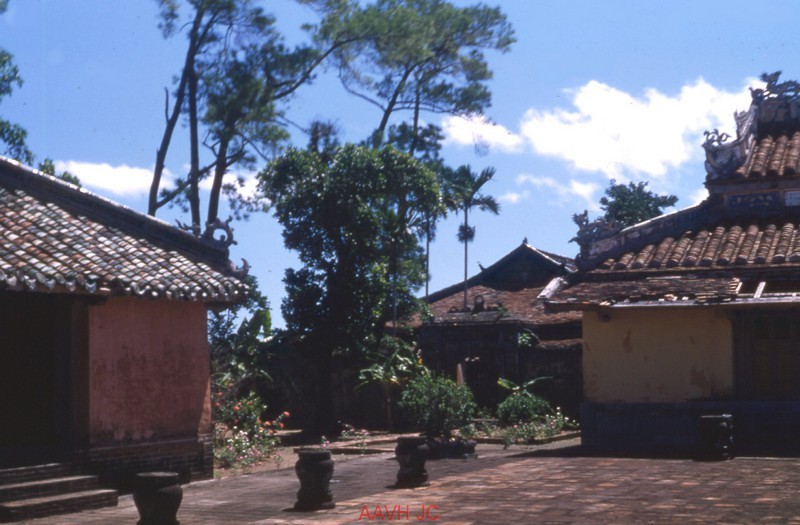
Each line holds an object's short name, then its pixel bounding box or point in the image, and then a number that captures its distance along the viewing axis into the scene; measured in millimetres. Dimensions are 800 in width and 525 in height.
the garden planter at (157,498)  9469
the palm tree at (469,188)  31109
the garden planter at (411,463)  12516
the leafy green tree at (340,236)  25016
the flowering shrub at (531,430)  19656
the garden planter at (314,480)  10781
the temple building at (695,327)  15945
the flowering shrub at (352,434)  21581
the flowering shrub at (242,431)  16508
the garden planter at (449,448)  16062
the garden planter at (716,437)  14570
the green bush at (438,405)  15953
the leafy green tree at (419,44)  29203
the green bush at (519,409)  21250
